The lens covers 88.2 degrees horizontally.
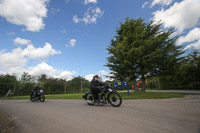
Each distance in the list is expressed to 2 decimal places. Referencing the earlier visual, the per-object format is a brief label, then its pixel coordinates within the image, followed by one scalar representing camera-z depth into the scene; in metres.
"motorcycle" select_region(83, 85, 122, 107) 5.00
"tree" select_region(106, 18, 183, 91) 10.42
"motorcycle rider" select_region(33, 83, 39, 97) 9.31
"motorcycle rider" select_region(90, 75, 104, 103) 5.52
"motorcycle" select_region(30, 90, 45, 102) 8.95
